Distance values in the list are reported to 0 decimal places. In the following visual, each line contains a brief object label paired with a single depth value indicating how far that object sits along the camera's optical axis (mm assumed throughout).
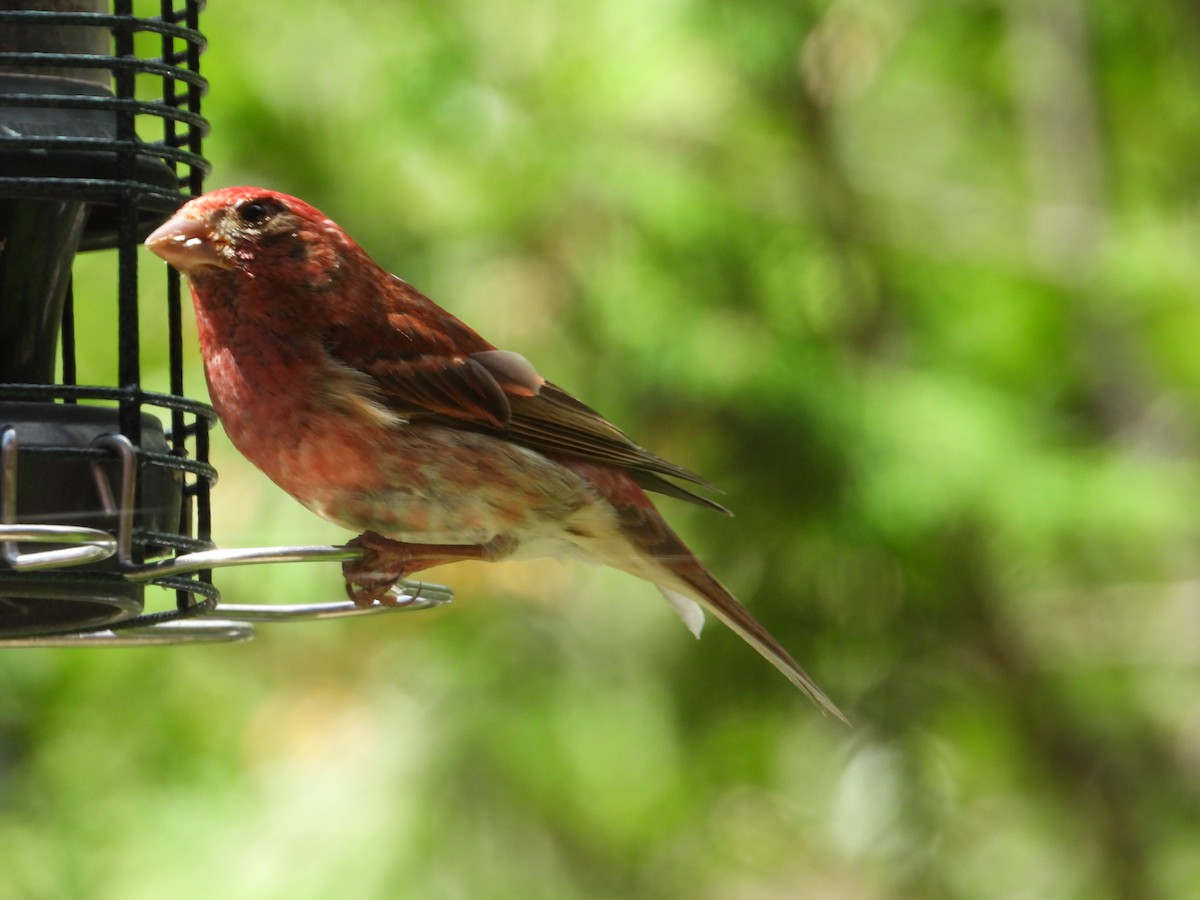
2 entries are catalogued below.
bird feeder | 6645
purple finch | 7457
